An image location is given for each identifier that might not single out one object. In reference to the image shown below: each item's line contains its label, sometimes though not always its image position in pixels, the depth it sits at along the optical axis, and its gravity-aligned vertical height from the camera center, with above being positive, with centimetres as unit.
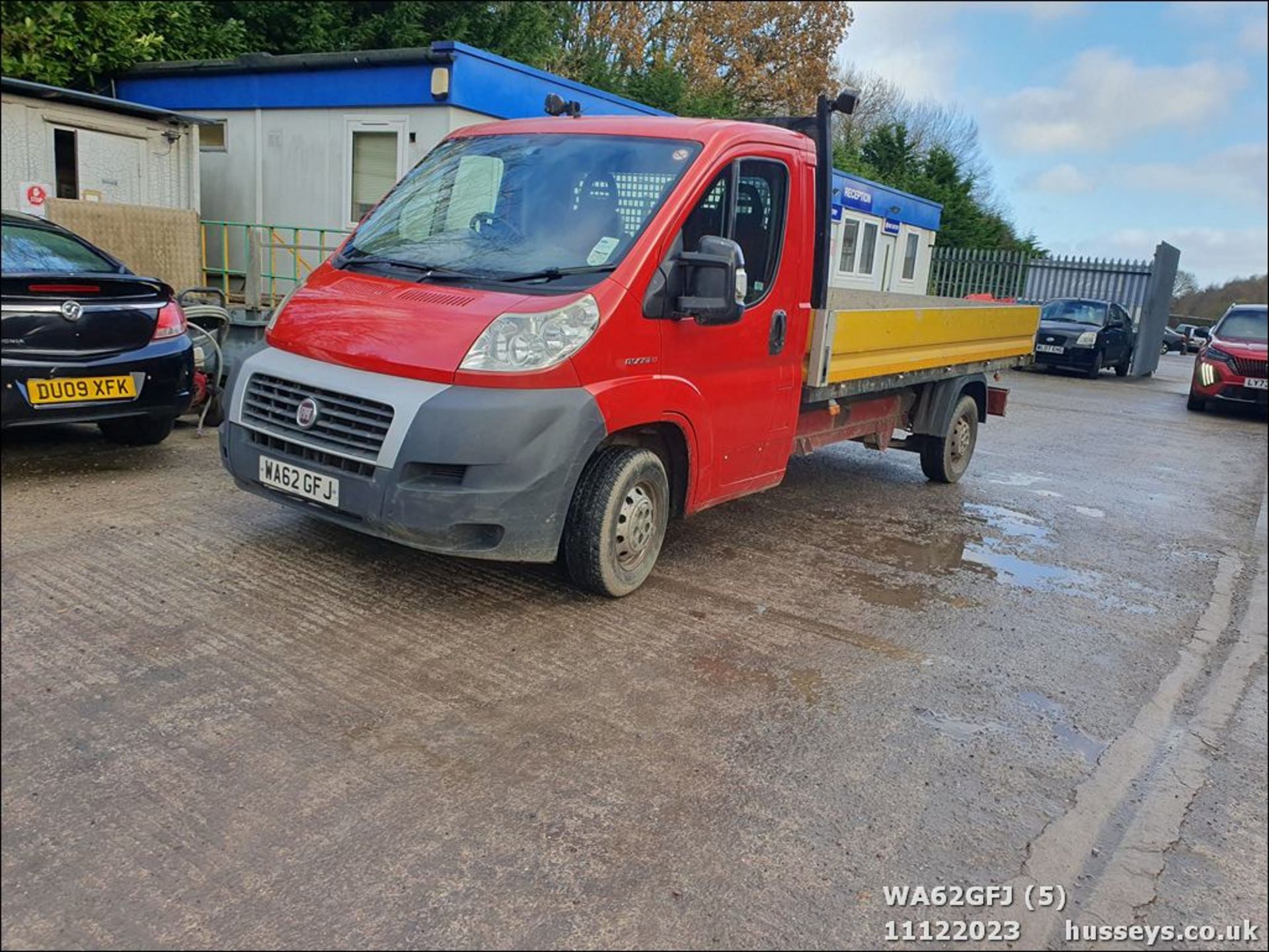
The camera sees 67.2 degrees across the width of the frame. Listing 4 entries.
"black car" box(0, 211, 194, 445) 196 -36
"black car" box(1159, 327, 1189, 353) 2244 -71
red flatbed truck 396 -36
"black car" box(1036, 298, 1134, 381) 2000 -58
